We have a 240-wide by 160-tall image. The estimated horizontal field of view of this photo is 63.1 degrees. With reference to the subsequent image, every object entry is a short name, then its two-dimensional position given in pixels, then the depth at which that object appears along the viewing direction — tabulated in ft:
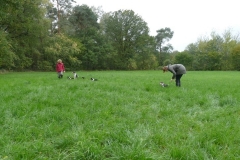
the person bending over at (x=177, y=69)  33.86
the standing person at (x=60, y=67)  49.38
